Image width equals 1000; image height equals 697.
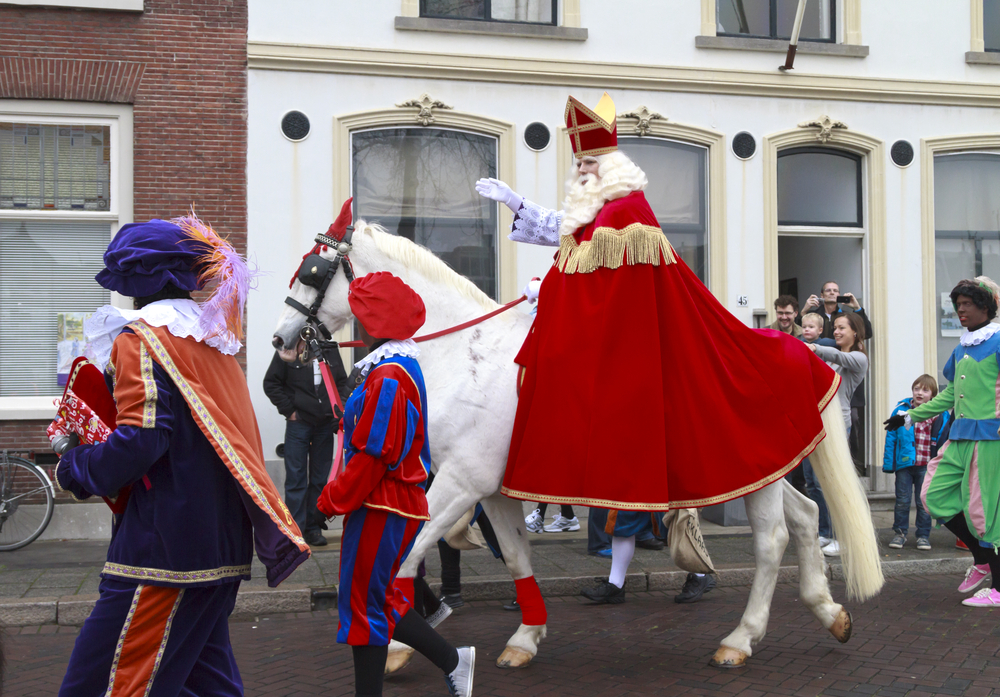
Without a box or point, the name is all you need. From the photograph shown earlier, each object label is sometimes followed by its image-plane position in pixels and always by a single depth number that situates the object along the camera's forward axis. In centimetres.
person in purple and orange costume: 270
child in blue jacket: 804
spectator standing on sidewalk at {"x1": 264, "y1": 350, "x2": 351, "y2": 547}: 826
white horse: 466
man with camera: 881
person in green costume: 596
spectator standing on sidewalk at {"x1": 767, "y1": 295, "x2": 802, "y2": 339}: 822
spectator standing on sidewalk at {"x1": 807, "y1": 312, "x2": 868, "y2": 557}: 753
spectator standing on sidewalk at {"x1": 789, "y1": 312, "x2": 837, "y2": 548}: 761
